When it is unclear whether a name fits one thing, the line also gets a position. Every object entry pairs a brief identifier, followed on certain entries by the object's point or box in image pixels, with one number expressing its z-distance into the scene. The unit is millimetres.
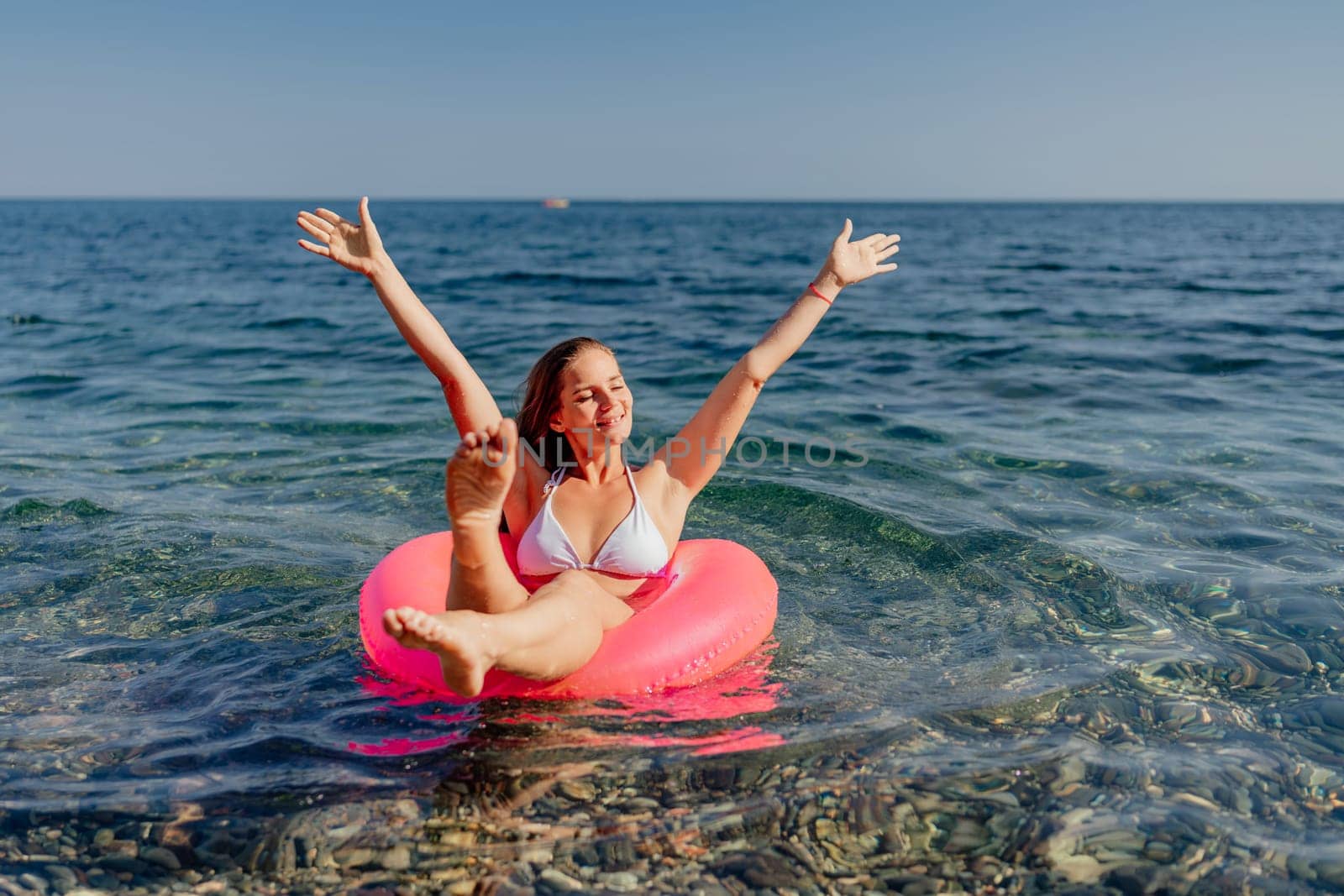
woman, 3473
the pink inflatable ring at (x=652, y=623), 3154
